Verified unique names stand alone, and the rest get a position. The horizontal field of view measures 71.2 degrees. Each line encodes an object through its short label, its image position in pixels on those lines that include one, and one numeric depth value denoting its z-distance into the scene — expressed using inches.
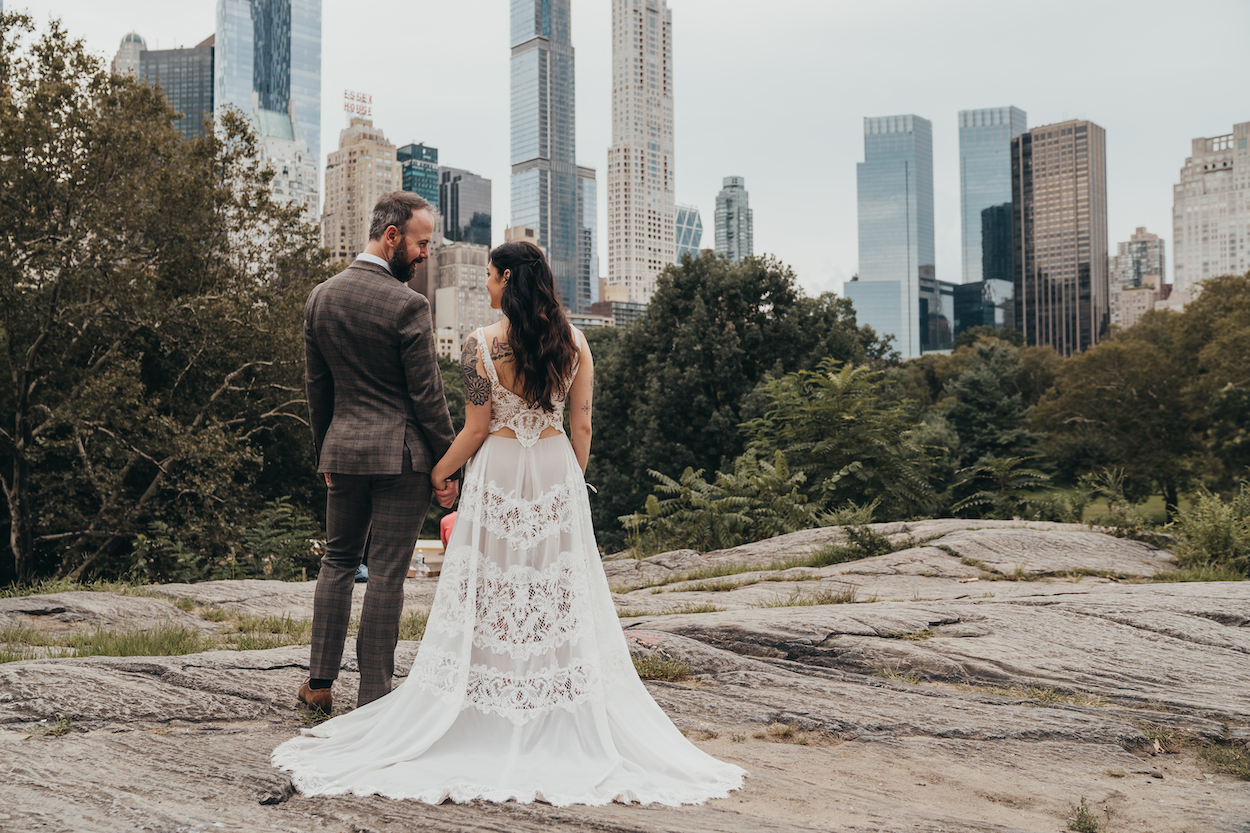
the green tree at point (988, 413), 1091.9
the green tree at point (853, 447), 520.1
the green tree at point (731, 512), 456.4
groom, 157.4
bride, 137.7
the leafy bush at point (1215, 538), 313.7
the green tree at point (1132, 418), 1472.7
